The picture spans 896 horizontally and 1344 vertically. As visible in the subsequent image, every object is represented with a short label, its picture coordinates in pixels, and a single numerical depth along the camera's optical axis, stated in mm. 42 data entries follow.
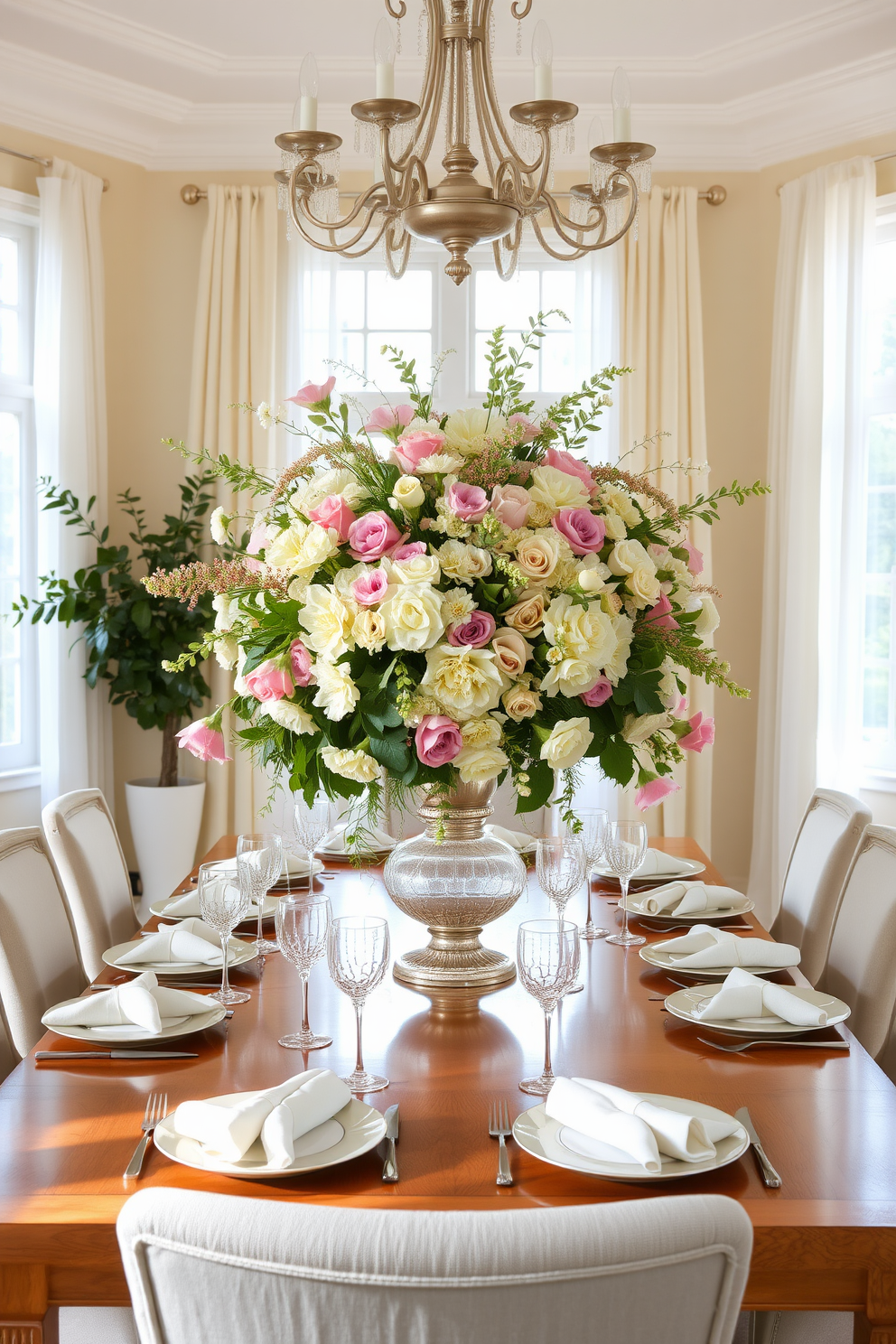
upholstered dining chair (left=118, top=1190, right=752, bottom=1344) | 773
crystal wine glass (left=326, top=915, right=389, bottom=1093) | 1406
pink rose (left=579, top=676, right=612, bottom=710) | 1629
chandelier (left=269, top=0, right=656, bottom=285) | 2176
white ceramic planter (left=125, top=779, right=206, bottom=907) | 4480
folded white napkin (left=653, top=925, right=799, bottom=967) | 1878
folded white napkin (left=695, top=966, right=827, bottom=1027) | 1633
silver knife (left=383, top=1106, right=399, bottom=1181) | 1221
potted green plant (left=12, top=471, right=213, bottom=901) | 4352
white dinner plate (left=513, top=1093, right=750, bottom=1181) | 1199
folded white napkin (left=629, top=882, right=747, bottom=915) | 2227
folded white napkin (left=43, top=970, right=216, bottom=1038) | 1611
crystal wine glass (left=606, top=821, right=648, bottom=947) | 2045
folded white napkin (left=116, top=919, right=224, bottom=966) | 1905
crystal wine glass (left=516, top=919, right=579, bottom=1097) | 1394
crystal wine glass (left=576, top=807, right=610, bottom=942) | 2096
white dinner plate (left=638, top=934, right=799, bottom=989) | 1864
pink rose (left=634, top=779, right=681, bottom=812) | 1729
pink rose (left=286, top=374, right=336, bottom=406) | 1704
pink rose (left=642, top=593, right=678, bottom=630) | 1711
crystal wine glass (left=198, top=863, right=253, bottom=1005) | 1701
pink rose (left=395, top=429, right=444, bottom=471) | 1631
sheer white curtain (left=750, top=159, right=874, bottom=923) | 4348
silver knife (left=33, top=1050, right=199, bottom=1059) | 1564
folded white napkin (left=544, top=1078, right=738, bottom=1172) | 1215
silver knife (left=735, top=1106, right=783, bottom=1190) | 1200
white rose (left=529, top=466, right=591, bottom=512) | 1646
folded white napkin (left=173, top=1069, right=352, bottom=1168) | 1223
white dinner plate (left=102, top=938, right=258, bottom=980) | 1878
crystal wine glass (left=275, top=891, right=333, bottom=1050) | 1528
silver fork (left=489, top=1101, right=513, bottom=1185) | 1212
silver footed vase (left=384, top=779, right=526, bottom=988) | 1779
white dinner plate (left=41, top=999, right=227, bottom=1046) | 1584
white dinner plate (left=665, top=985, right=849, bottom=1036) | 1616
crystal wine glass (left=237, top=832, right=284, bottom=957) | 1921
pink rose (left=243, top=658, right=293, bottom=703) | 1627
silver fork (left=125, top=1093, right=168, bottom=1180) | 1227
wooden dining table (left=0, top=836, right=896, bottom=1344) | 1141
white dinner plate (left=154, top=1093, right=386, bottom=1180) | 1206
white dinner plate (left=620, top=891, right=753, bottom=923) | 2199
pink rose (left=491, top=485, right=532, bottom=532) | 1614
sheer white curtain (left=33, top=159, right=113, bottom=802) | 4410
